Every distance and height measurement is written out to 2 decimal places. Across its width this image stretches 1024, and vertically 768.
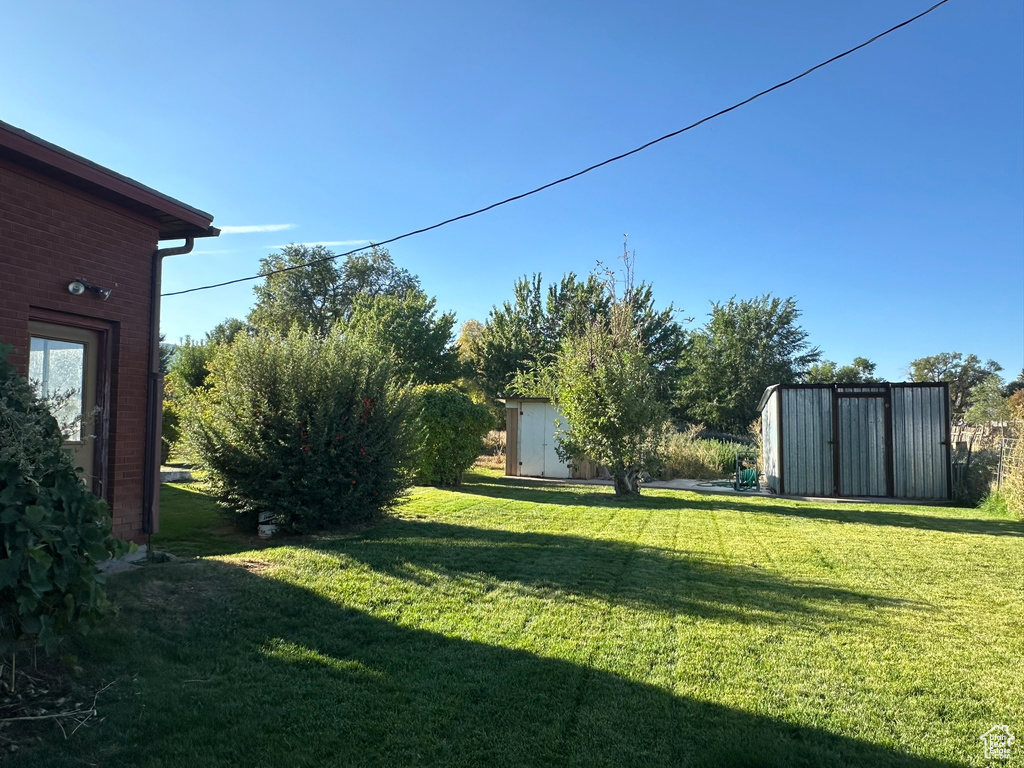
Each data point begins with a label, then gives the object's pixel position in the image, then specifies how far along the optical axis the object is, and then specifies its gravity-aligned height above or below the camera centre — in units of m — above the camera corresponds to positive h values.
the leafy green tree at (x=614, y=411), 12.99 +0.31
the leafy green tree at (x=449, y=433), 13.74 -0.19
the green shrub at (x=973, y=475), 12.48 -0.93
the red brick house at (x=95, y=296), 5.22 +1.15
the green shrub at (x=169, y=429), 17.00 -0.21
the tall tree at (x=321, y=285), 36.97 +8.63
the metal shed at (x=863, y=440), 13.54 -0.26
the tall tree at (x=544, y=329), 31.80 +5.08
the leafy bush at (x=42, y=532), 2.56 -0.49
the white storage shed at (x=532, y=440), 18.48 -0.44
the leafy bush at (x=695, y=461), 19.58 -1.07
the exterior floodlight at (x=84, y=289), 5.65 +1.22
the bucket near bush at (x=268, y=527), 8.12 -1.36
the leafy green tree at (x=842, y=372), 40.52 +3.98
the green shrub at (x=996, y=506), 11.02 -1.38
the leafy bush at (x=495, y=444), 24.03 -0.76
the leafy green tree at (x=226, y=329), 36.97 +5.57
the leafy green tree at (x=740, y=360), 34.09 +3.86
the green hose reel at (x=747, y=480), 15.85 -1.33
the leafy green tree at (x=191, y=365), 21.42 +1.96
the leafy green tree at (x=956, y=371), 48.88 +4.76
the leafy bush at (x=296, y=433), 7.89 -0.14
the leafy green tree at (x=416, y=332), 27.75 +4.18
